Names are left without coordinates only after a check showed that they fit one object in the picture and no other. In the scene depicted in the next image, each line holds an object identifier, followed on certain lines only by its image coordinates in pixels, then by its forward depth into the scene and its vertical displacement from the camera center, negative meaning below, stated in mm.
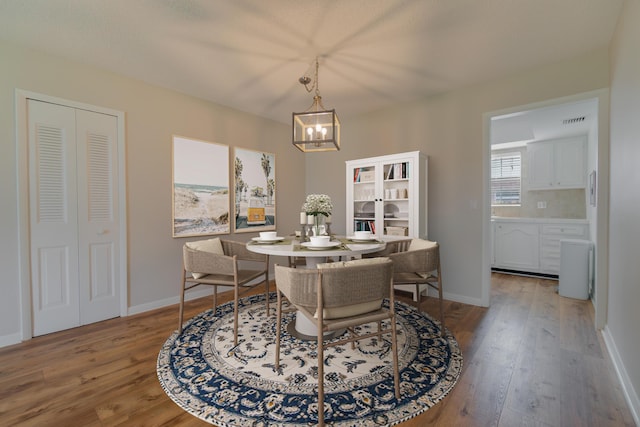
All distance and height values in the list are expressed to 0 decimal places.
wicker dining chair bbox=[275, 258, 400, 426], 1500 -483
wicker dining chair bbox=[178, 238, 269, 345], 2360 -522
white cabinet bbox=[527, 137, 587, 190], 4551 +770
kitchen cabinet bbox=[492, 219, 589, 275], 4352 -567
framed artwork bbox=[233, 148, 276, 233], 3963 +288
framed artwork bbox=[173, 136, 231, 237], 3371 +283
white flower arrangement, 2512 +38
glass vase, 2564 -138
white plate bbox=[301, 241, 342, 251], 2092 -286
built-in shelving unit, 3387 +194
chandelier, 2365 +714
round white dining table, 1974 -302
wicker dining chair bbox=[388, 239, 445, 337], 2355 -482
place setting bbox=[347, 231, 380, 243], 2489 -270
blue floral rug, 1501 -1109
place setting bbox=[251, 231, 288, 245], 2484 -280
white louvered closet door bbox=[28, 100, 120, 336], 2508 -60
